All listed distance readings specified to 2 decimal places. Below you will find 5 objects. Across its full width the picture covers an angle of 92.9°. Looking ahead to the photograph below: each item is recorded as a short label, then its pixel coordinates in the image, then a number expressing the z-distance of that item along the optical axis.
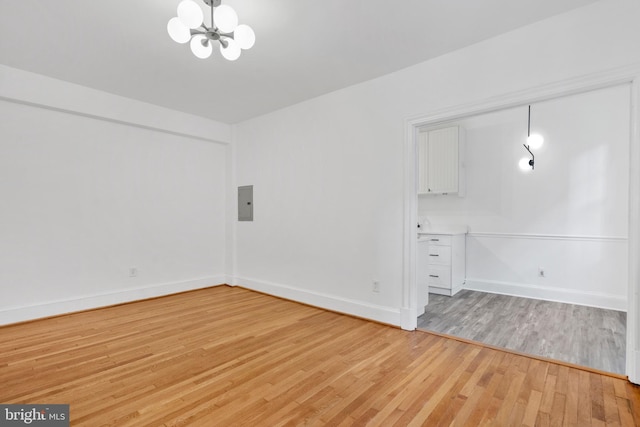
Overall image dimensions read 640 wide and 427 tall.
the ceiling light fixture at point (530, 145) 4.34
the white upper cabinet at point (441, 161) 4.78
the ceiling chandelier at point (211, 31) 1.84
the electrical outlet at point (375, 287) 3.38
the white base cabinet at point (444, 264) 4.45
